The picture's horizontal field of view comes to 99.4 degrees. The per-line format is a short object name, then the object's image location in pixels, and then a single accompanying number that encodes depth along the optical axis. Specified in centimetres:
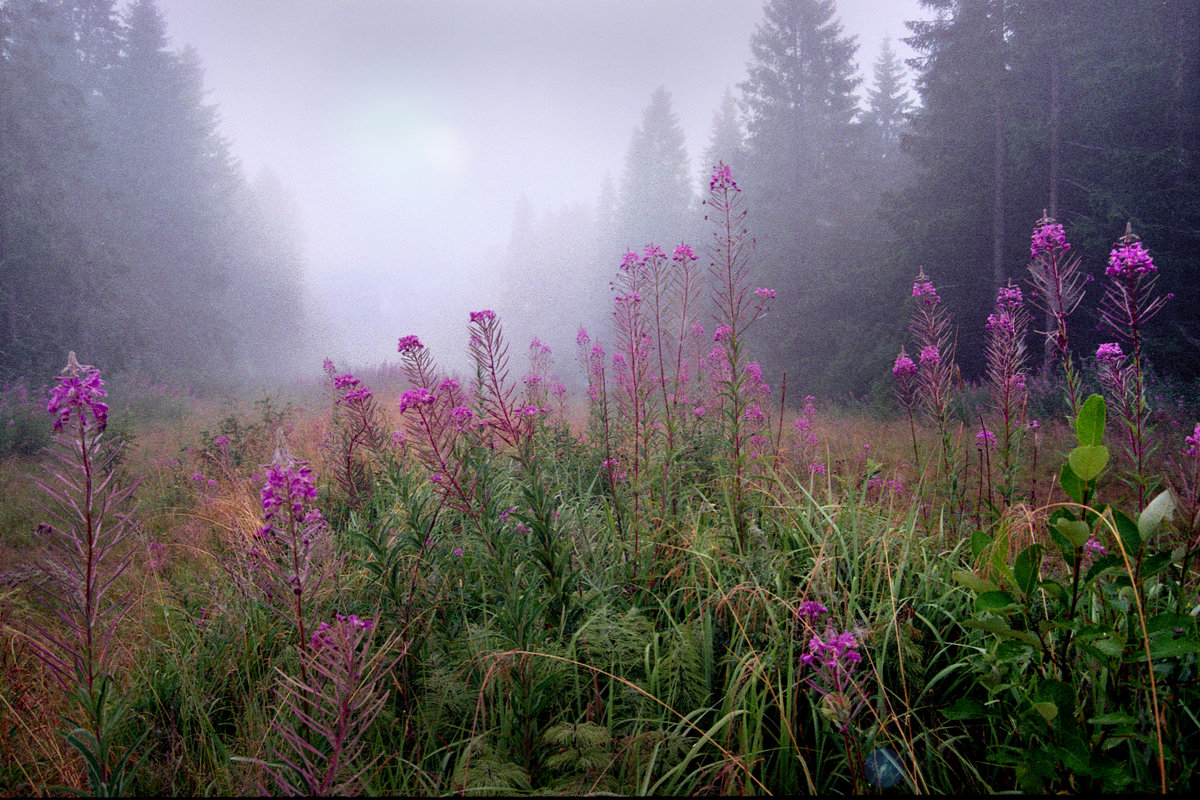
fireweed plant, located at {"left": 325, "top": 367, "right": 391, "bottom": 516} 213
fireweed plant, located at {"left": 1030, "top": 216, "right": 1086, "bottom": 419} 203
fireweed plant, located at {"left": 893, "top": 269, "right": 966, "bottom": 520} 280
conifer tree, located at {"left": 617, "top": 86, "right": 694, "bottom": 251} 2703
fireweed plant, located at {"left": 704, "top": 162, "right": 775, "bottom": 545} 236
